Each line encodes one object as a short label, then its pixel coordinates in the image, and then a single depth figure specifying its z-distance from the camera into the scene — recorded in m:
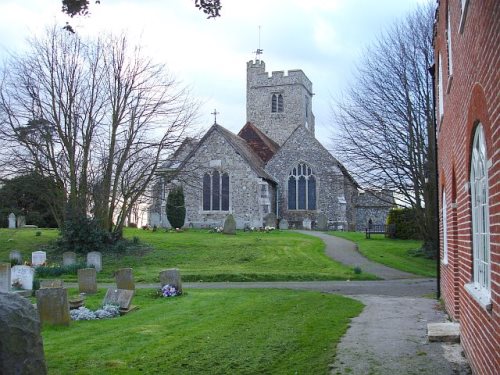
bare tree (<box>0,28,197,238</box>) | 26.83
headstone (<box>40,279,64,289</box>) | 13.54
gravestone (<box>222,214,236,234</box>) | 34.75
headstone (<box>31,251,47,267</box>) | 22.30
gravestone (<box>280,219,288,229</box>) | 42.25
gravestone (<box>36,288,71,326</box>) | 10.51
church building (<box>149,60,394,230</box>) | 41.47
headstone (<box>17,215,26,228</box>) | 40.25
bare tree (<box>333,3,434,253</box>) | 26.52
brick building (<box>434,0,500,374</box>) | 4.65
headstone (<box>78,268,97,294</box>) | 15.80
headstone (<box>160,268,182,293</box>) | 15.09
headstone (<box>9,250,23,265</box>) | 23.16
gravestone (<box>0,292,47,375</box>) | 4.74
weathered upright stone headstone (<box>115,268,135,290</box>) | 15.06
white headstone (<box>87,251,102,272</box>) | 22.66
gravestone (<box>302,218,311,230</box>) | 43.06
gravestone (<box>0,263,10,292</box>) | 14.27
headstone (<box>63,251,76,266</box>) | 22.30
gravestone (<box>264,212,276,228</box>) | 40.97
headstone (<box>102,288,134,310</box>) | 12.41
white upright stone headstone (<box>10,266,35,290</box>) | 16.08
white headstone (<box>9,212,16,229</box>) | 38.55
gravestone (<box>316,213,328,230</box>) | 42.98
